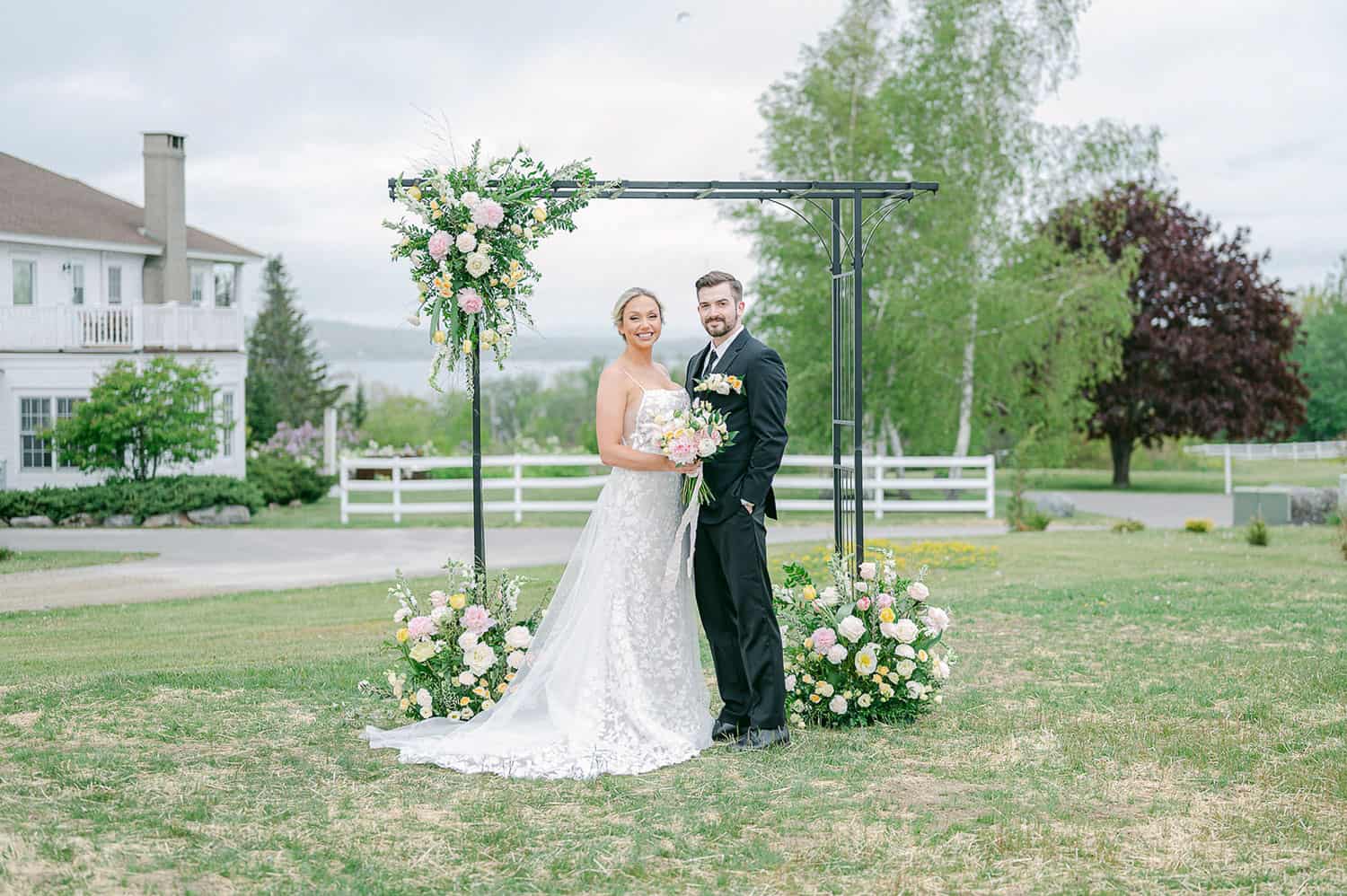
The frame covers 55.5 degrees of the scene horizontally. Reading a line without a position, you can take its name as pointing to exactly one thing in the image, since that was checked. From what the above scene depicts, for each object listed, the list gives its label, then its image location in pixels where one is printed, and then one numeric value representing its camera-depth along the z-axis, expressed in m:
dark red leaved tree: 31.39
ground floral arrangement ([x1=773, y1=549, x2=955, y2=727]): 6.71
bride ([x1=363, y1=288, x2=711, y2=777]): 6.10
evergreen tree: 44.81
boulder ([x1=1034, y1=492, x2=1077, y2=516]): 22.38
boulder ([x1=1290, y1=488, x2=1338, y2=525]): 19.20
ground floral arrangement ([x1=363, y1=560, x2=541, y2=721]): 6.53
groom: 6.12
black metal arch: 6.83
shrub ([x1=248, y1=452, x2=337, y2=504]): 24.84
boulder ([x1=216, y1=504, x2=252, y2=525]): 21.59
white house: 24.48
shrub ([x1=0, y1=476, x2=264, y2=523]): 20.97
